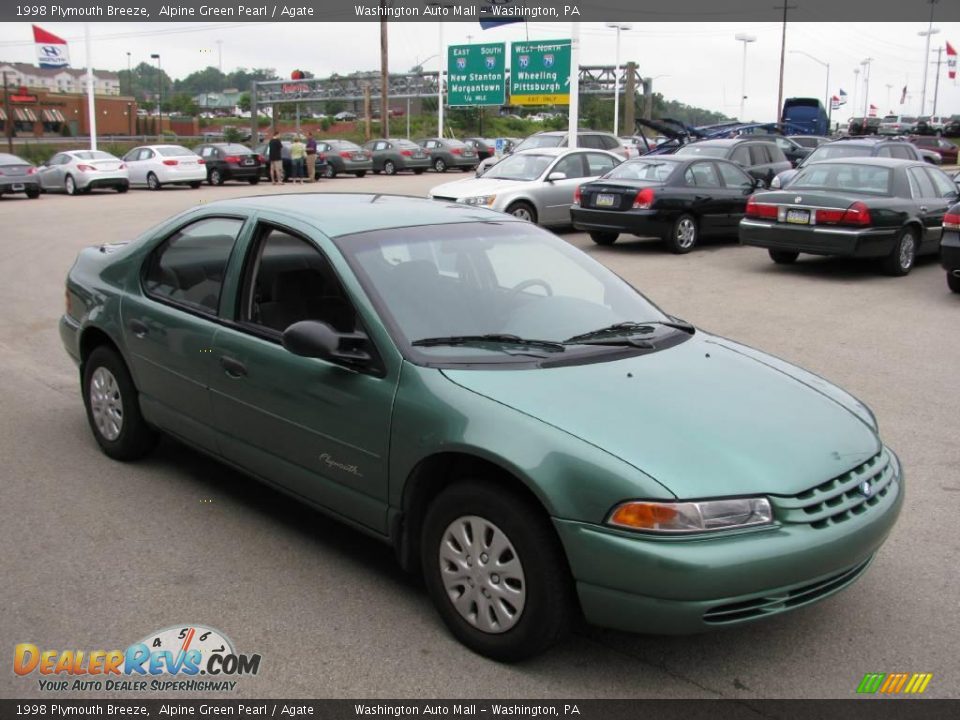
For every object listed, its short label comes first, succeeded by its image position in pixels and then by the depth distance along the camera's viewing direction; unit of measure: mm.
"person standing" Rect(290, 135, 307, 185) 33781
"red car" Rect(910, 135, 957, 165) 42562
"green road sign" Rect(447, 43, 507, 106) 40031
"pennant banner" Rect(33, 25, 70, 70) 41750
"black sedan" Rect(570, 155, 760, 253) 14812
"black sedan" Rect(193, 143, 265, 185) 33531
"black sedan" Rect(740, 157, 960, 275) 12211
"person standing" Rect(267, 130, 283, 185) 32750
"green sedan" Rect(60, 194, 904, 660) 3156
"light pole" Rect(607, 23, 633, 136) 54125
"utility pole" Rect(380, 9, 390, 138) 45719
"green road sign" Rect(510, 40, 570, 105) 38281
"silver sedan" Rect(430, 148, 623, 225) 16297
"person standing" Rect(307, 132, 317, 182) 34219
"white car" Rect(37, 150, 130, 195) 29109
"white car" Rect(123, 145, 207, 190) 31109
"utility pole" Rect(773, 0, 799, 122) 64062
